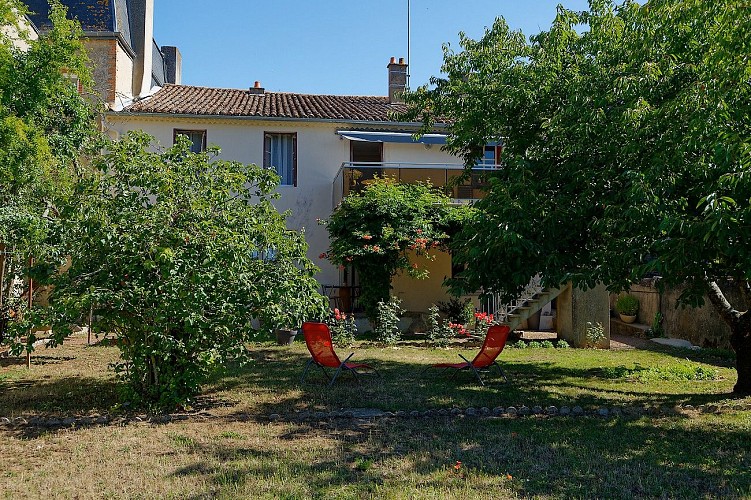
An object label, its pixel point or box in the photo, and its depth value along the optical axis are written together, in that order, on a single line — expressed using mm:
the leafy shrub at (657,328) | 17656
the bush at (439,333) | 15672
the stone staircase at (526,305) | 16266
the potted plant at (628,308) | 19609
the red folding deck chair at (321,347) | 10508
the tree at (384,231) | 16516
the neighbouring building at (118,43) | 20094
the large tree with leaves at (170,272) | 7621
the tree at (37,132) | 9805
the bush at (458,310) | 17109
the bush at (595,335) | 15781
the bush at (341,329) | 15148
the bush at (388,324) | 15781
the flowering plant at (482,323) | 16102
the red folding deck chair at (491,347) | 10852
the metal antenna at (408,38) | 23875
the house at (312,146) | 19438
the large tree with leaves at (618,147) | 6672
